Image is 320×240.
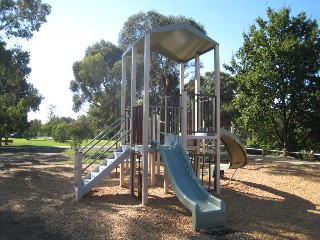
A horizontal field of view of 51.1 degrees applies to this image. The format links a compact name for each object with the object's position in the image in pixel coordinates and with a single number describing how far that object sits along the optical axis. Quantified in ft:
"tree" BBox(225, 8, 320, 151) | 74.64
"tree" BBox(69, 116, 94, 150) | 81.15
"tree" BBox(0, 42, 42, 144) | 61.23
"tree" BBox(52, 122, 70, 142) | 127.62
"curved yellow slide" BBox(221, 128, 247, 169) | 36.03
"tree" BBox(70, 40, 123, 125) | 107.24
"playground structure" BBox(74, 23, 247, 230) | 23.67
